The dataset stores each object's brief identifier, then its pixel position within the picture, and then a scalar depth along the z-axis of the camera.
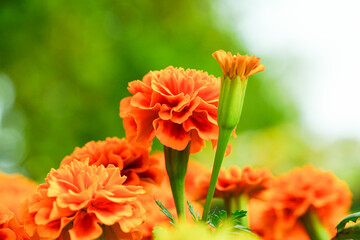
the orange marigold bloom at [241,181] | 0.53
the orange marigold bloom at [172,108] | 0.46
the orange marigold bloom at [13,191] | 0.57
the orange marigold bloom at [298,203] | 0.56
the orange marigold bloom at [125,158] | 0.49
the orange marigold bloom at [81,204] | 0.42
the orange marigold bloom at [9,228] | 0.46
